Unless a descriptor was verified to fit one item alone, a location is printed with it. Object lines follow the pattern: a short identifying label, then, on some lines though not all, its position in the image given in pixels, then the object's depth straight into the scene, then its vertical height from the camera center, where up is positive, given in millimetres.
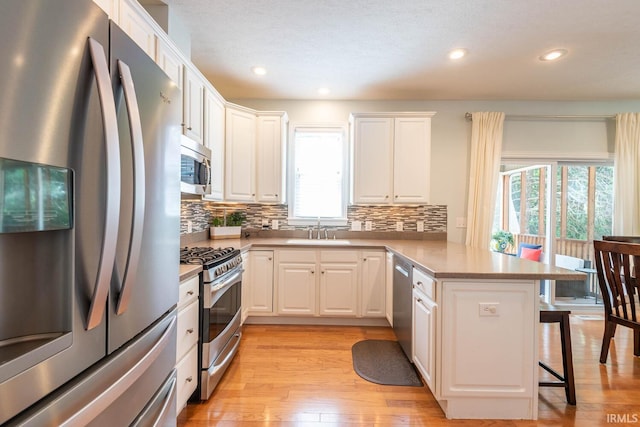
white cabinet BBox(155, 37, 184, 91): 1923 +1031
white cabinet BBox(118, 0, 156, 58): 1578 +1045
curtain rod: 3604 +1190
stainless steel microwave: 2088 +322
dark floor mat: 2152 -1203
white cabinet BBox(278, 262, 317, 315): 3117 -806
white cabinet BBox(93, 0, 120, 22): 1412 +993
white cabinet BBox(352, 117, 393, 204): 3383 +607
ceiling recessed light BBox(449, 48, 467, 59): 2594 +1422
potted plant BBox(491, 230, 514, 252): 3709 -327
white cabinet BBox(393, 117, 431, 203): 3363 +620
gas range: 1863 -331
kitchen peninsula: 1722 -745
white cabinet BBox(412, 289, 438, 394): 1788 -796
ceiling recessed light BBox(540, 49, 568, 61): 2605 +1432
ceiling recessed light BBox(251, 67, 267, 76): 2949 +1409
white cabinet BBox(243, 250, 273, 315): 3119 -775
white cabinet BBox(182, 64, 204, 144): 2311 +870
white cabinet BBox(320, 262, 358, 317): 3117 -821
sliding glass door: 3686 +50
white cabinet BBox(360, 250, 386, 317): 3102 -752
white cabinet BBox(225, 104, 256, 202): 3182 +623
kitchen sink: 3176 -336
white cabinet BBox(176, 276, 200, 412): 1595 -744
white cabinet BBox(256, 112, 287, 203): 3422 +620
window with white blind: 3699 +432
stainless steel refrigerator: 555 -20
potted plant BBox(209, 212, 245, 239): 3346 -182
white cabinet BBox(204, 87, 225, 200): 2729 +726
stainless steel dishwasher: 2291 -744
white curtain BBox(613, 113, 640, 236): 3518 +518
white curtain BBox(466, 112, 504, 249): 3545 +464
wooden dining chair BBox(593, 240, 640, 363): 2188 -516
